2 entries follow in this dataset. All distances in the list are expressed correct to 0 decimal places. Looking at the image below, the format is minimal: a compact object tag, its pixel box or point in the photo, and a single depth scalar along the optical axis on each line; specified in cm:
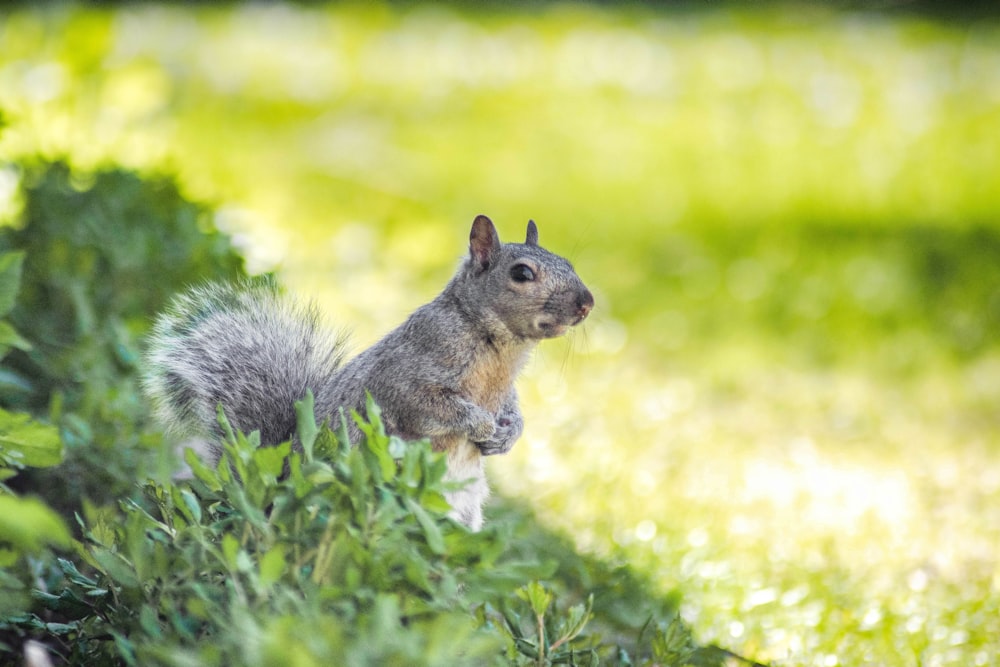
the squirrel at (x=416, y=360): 440
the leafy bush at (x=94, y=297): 457
